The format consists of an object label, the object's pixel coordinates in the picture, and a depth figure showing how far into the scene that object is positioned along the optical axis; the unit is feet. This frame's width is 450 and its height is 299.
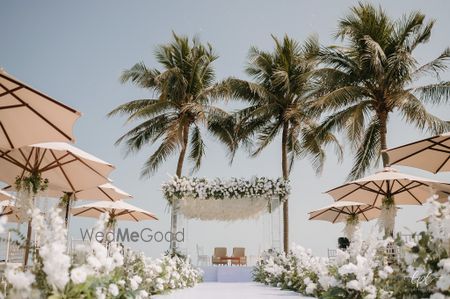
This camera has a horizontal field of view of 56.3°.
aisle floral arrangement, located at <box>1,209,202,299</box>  10.13
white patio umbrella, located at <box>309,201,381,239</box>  46.09
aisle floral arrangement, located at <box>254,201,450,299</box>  11.31
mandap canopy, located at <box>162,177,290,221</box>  46.06
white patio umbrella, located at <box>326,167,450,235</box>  31.53
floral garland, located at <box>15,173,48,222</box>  24.00
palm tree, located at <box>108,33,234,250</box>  56.18
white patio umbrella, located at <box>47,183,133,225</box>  35.15
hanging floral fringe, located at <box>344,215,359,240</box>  46.52
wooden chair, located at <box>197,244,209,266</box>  57.37
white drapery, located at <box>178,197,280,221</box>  47.26
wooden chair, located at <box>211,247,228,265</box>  58.95
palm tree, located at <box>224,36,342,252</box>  54.29
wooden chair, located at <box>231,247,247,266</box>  60.13
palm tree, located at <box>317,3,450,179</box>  44.93
